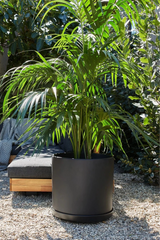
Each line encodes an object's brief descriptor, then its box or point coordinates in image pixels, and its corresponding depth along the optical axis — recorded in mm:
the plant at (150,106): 2527
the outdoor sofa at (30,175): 2488
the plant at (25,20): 3486
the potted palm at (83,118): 1810
